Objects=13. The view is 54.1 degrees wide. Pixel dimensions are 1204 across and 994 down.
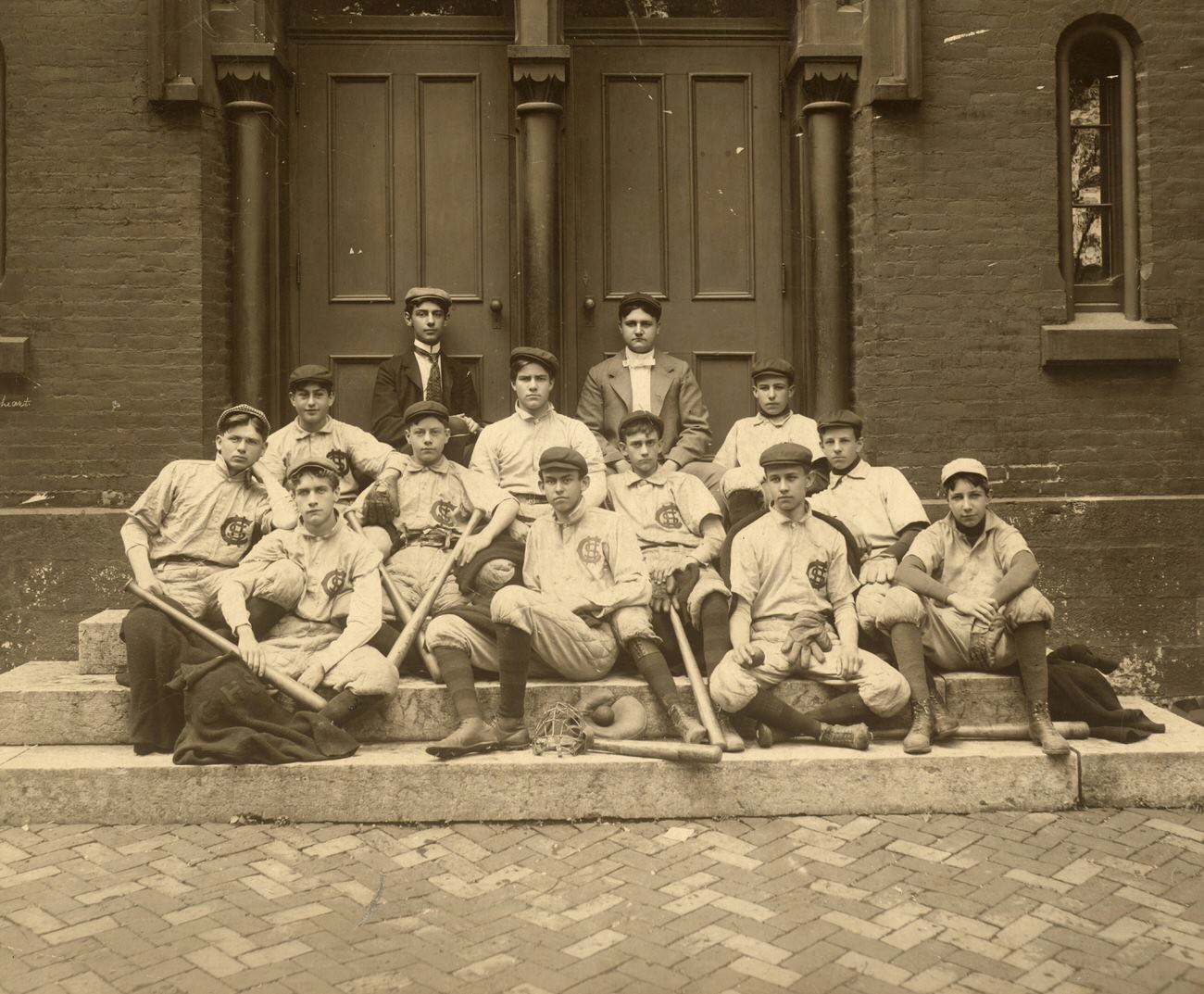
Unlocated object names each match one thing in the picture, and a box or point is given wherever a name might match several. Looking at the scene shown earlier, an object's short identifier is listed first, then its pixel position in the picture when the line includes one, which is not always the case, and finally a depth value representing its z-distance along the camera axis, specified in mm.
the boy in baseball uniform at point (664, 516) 5449
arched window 7336
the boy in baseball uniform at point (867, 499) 5793
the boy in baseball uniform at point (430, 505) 5695
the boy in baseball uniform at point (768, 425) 6316
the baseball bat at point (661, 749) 4617
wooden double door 7586
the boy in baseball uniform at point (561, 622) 4922
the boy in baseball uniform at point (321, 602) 4918
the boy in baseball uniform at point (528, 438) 6137
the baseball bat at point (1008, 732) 4961
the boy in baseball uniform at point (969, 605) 4984
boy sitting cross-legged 4938
